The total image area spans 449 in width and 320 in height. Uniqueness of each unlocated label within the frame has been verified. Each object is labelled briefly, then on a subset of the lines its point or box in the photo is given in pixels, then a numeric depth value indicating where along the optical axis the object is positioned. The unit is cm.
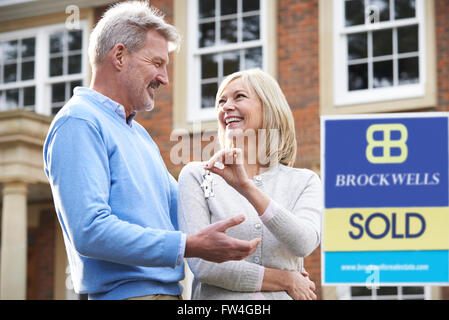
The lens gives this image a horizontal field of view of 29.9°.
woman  231
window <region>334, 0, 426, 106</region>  958
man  209
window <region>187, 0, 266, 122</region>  1057
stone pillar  1017
